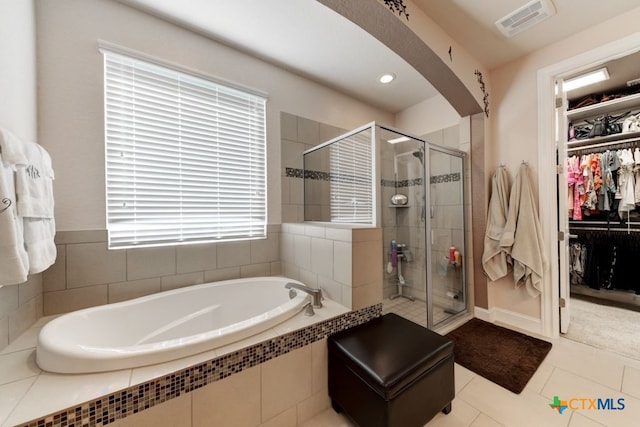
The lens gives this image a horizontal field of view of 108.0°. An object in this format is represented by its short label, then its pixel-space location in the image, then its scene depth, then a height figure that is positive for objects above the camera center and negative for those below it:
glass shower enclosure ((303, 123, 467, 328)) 1.83 +0.07
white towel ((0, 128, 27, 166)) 0.84 +0.25
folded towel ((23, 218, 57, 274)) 0.98 -0.12
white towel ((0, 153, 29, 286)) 0.80 -0.09
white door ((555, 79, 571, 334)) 1.98 +0.01
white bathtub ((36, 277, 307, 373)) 0.91 -0.59
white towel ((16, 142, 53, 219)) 0.92 +0.14
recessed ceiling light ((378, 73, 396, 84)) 2.34 +1.37
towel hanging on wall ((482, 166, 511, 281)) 2.17 -0.17
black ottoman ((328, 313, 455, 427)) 1.03 -0.79
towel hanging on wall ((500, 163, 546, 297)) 1.98 -0.24
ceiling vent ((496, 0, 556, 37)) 1.53 +1.35
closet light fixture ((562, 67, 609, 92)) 2.04 +1.18
